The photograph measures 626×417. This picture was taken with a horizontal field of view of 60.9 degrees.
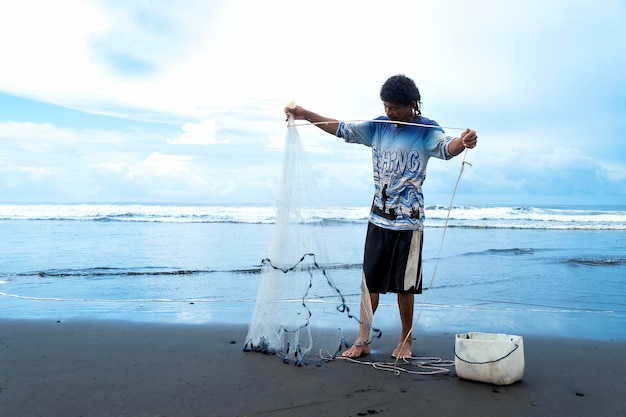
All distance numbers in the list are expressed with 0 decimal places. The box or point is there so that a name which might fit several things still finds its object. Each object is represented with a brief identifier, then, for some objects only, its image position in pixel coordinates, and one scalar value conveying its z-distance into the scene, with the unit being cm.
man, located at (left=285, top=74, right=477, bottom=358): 356
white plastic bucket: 309
